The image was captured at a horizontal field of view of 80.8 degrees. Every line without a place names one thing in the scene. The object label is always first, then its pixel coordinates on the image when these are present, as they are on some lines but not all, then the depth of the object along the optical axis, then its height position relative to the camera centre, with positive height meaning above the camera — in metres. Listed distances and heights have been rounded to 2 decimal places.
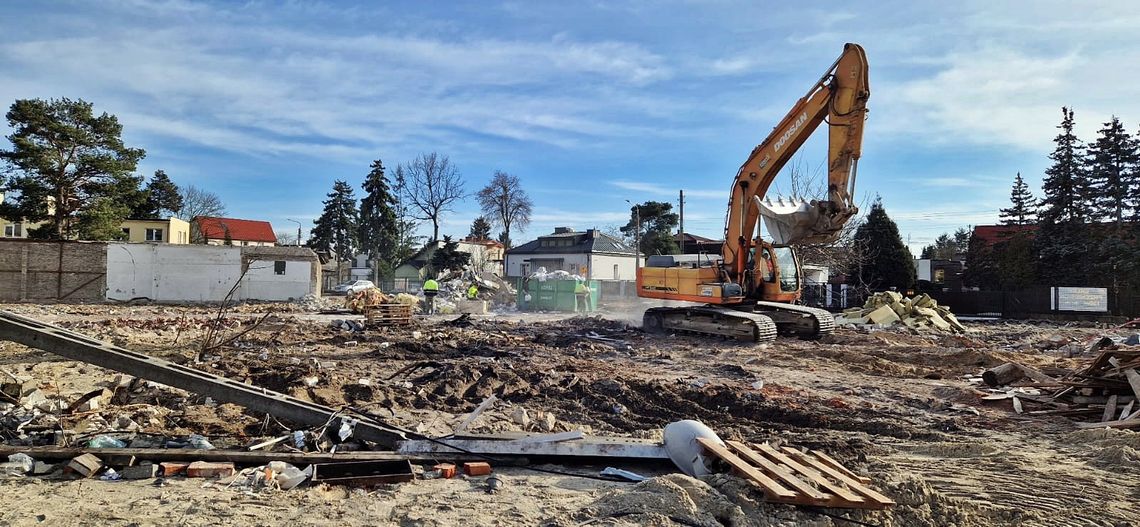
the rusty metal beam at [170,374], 5.21 -0.81
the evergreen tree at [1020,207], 37.77 +4.49
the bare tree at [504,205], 61.00 +6.72
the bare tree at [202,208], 62.62 +6.31
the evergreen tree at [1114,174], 34.03 +5.75
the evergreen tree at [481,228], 66.44 +5.12
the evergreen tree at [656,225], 51.80 +4.68
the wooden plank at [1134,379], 7.10 -0.99
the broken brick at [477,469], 5.15 -1.48
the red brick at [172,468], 4.84 -1.41
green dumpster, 29.27 -0.72
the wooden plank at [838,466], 4.93 -1.42
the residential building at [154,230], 51.38 +3.39
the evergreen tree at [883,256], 32.78 +1.34
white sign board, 26.33 -0.56
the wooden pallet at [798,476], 4.21 -1.35
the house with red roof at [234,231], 61.44 +4.44
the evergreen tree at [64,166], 32.66 +5.39
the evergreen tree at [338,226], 58.97 +4.43
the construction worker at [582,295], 29.08 -0.70
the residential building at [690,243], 52.85 +3.12
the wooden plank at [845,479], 4.22 -1.37
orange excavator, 13.80 +1.05
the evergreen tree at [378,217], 52.03 +4.65
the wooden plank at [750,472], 4.21 -1.29
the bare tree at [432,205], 53.03 +5.74
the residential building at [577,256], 51.53 +1.86
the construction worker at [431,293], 24.67 -0.59
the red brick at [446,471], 5.05 -1.47
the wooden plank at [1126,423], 6.49 -1.34
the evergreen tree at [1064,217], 33.28 +3.60
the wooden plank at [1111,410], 7.11 -1.33
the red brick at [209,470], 4.83 -1.42
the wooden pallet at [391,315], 18.44 -1.08
